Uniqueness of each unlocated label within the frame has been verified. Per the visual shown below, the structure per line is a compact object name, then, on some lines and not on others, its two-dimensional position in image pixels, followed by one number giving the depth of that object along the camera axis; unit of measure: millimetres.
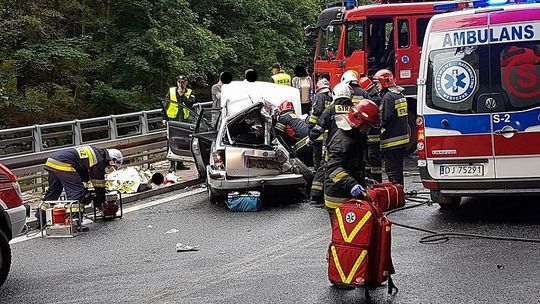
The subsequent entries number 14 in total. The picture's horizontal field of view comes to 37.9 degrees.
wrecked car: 11234
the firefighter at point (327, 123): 8391
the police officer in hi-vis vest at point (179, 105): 14422
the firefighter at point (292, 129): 11828
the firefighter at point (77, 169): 10227
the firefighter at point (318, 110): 11234
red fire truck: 16016
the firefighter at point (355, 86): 11250
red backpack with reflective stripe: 6227
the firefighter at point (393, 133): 10578
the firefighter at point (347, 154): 6660
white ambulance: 8539
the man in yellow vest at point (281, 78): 16484
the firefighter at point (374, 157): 10938
